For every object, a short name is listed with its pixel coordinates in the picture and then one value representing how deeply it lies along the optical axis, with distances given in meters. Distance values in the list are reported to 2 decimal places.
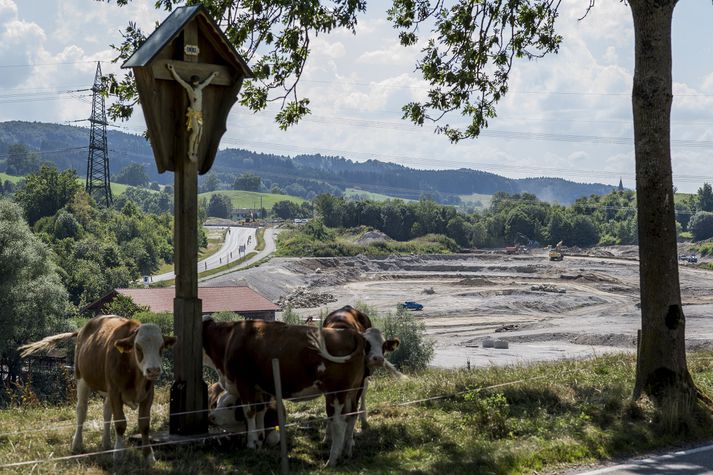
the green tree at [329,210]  184.38
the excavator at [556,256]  149.50
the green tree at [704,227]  193.75
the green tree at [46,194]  119.88
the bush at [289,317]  56.97
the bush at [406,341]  42.03
